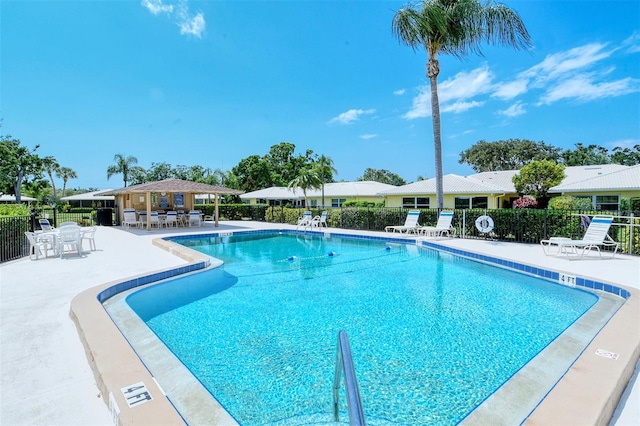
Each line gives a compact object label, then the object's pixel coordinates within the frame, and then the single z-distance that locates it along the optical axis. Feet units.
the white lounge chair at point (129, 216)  65.62
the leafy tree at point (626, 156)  164.76
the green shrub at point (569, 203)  52.85
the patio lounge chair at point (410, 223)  49.55
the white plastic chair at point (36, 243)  29.63
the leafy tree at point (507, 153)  163.73
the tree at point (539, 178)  72.49
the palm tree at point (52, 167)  116.98
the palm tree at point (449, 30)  46.03
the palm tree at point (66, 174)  204.49
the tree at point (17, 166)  101.19
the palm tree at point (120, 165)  137.18
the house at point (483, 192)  69.41
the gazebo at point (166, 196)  62.61
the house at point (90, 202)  110.93
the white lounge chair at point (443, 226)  45.94
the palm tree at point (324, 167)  99.34
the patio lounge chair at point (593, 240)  29.84
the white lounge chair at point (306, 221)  58.96
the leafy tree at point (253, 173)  147.13
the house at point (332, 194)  107.55
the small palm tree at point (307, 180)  90.22
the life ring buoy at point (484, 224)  42.88
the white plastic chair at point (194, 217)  67.00
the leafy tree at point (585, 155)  157.28
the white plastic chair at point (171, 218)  63.93
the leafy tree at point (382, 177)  215.37
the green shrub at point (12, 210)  34.73
